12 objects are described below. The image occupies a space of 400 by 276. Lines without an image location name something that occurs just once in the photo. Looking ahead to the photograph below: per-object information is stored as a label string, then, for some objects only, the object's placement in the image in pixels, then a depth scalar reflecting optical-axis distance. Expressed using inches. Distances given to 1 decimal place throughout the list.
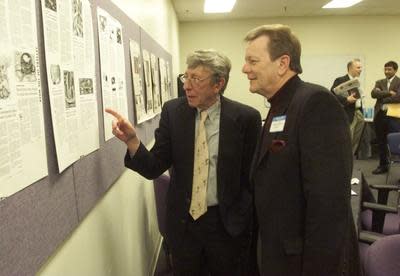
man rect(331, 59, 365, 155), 196.4
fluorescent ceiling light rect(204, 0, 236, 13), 233.2
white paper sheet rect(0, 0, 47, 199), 28.0
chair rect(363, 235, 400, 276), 51.3
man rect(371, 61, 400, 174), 220.7
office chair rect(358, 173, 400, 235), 88.2
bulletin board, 29.2
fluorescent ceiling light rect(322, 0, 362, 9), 244.7
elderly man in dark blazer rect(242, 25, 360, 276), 44.5
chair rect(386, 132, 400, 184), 171.9
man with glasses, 63.1
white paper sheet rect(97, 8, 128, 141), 55.5
